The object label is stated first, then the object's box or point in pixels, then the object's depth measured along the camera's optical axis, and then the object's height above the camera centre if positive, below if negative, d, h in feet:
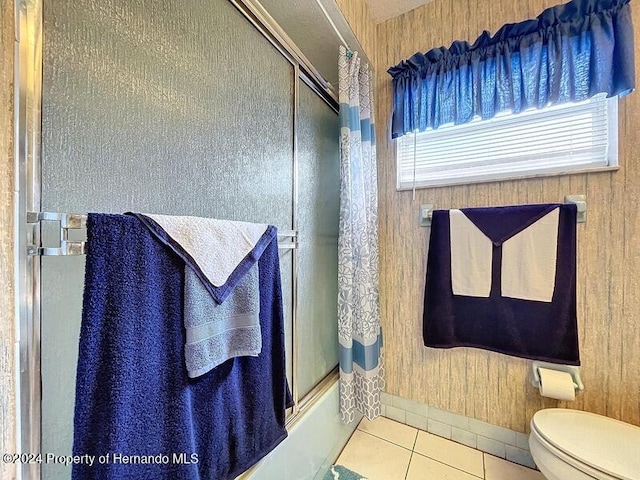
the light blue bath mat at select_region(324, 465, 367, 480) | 3.95 -3.68
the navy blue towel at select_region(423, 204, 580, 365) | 3.84 -1.13
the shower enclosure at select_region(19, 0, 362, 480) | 1.55 +0.86
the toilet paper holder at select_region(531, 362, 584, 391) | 3.83 -2.05
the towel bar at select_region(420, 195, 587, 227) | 3.84 +0.51
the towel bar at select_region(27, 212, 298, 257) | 1.47 +0.06
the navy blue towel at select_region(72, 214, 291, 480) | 1.51 -0.95
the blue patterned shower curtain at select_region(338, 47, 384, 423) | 4.33 -0.34
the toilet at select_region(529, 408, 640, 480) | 2.78 -2.47
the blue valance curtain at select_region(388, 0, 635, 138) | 3.58 +2.71
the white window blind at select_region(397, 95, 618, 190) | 3.92 +1.57
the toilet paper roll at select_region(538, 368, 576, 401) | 3.67 -2.14
